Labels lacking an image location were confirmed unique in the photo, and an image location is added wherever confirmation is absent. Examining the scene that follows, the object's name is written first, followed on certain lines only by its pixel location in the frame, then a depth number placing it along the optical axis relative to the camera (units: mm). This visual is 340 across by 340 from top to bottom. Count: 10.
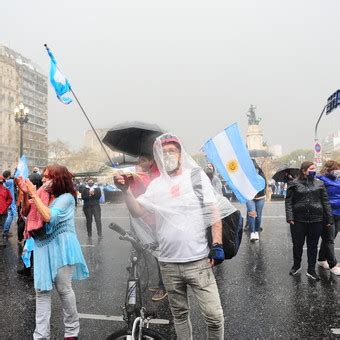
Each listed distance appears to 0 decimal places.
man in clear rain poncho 2824
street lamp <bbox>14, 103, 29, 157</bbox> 22739
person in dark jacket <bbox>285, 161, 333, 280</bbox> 5867
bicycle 2979
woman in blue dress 3443
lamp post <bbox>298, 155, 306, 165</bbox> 107175
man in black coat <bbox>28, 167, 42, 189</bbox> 6341
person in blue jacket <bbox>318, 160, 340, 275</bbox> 6266
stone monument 66812
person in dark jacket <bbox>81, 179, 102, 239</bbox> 10884
